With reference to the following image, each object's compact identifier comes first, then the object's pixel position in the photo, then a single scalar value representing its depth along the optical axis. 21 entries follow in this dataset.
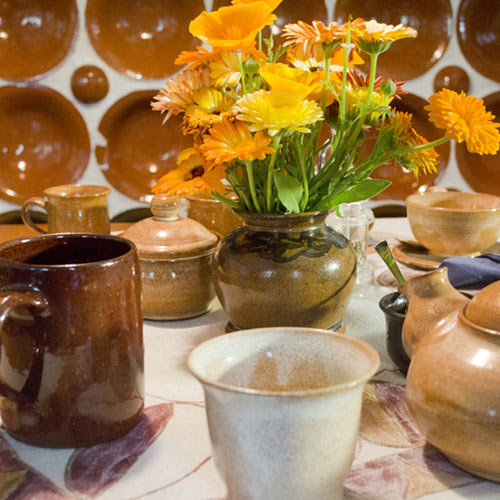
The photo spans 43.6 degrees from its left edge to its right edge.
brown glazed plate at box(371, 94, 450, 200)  1.71
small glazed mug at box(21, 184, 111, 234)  0.97
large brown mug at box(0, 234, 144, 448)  0.47
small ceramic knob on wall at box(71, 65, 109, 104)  1.50
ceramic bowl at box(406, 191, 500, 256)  0.93
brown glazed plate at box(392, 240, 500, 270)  0.94
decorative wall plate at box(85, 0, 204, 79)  1.53
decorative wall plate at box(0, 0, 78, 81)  1.47
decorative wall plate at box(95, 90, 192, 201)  1.58
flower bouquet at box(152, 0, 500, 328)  0.60
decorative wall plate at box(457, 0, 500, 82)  1.72
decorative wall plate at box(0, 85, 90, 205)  1.51
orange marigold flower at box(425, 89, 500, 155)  0.61
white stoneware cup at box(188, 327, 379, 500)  0.37
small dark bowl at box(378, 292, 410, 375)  0.62
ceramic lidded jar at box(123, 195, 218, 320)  0.75
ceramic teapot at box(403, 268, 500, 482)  0.42
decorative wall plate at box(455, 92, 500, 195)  1.77
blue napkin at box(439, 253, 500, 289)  0.86
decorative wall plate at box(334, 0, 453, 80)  1.68
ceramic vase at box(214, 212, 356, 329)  0.65
